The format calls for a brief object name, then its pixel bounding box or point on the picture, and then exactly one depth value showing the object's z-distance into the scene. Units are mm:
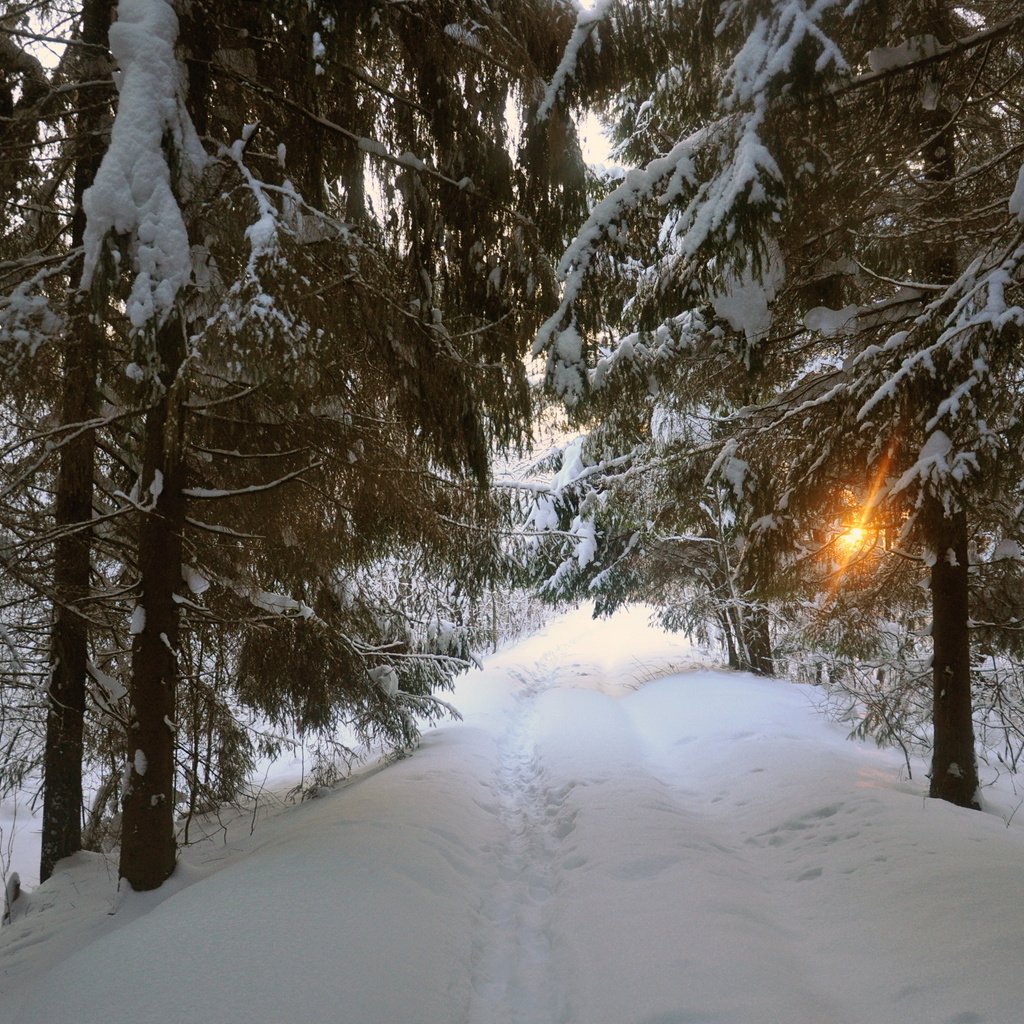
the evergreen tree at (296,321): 3332
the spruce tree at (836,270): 3369
